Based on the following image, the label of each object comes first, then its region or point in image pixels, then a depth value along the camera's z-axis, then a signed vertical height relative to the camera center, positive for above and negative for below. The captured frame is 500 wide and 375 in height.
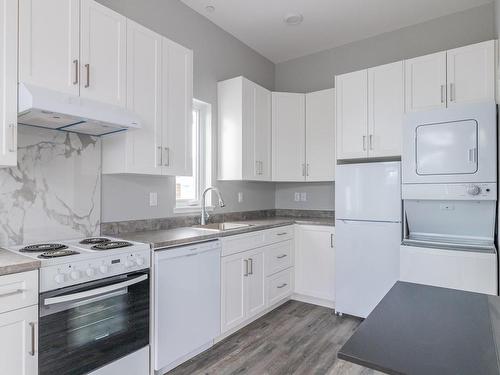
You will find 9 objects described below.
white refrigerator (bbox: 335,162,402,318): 2.90 -0.42
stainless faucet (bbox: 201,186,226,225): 3.10 -0.21
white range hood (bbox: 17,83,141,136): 1.66 +0.42
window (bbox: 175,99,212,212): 3.39 +0.40
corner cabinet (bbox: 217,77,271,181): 3.42 +0.65
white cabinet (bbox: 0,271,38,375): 1.41 -0.62
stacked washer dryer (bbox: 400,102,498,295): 2.38 -0.05
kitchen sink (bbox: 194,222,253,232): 2.95 -0.37
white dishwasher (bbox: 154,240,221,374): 2.11 -0.82
